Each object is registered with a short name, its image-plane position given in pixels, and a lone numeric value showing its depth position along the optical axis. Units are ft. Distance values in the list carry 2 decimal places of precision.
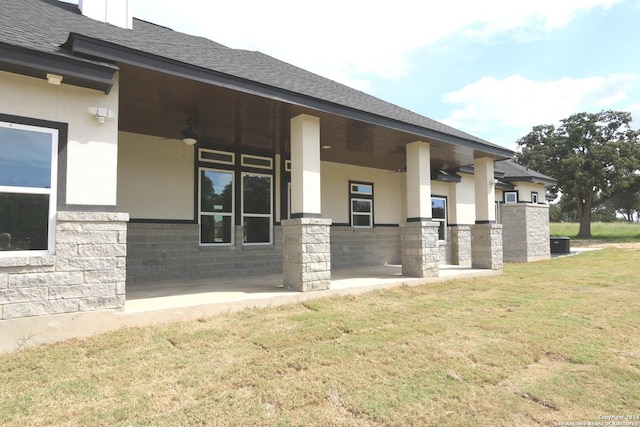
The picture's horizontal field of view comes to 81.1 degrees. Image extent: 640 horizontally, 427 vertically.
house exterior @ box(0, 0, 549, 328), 14.30
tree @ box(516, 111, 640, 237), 93.20
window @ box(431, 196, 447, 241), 45.22
